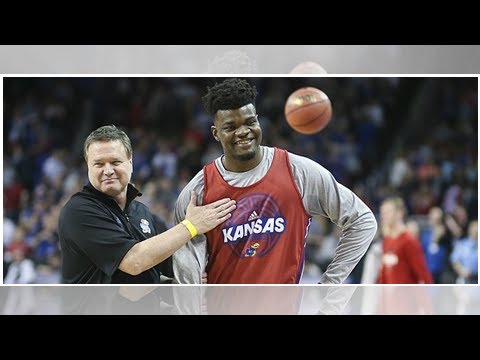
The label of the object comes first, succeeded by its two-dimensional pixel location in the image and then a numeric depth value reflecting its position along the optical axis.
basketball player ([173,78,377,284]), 5.50
